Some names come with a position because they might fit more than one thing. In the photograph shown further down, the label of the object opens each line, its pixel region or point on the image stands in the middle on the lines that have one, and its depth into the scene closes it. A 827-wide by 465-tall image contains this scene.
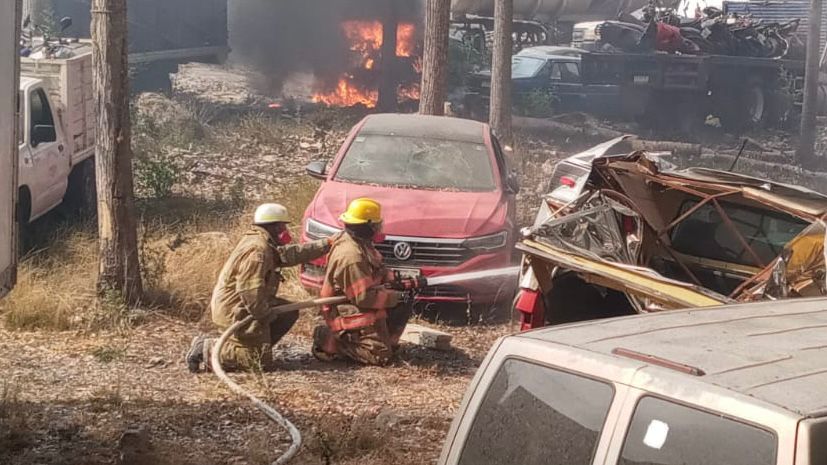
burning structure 23.44
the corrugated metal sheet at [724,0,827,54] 30.19
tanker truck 27.22
